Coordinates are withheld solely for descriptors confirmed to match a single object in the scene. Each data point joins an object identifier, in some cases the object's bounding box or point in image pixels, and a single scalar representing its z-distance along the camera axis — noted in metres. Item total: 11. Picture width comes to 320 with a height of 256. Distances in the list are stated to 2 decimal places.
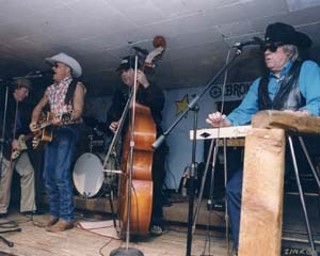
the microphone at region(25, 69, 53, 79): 2.62
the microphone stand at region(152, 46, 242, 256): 1.68
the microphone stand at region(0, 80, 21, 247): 2.17
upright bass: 2.19
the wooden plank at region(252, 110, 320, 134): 0.99
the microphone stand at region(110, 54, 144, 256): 1.90
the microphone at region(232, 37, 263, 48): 1.78
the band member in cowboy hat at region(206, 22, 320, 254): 1.69
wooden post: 0.96
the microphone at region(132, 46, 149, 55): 2.27
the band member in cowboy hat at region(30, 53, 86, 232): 2.66
